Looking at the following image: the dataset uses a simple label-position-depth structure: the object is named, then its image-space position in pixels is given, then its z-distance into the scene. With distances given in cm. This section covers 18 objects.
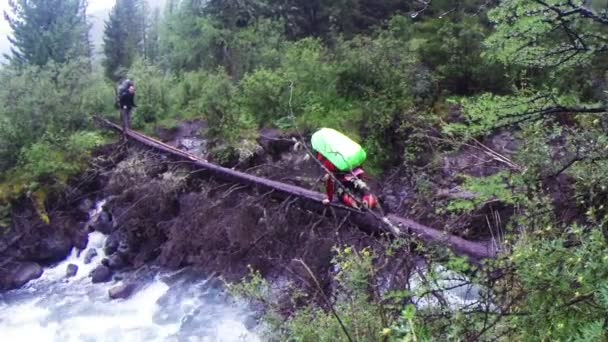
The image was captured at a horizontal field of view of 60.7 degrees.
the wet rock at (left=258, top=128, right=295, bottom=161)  1248
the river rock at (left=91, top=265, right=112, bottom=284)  1211
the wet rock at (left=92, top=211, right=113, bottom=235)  1359
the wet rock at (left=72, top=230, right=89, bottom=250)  1335
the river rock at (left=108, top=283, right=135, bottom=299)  1114
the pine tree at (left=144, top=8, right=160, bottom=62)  3038
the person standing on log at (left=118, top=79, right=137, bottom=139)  1395
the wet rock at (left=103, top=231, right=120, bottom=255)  1290
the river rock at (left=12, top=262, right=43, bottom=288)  1248
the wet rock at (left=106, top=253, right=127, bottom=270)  1241
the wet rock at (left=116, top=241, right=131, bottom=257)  1239
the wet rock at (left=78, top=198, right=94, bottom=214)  1399
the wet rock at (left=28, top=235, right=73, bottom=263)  1316
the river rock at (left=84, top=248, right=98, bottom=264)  1295
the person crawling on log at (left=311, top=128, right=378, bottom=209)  596
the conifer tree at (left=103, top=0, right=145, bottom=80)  2597
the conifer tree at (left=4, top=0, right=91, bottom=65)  2244
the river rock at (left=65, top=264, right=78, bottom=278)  1255
